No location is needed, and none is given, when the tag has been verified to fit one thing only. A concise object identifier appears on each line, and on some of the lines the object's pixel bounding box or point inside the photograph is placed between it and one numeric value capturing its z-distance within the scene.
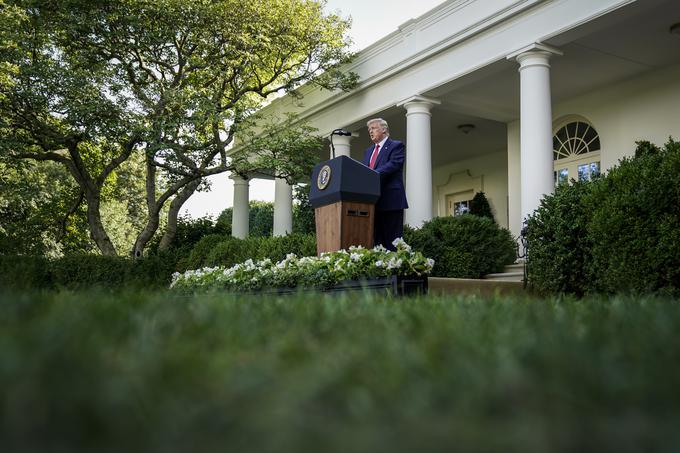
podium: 6.82
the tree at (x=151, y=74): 14.11
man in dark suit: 7.36
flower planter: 5.18
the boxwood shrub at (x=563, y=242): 7.02
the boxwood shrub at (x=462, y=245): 11.20
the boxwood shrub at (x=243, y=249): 12.04
